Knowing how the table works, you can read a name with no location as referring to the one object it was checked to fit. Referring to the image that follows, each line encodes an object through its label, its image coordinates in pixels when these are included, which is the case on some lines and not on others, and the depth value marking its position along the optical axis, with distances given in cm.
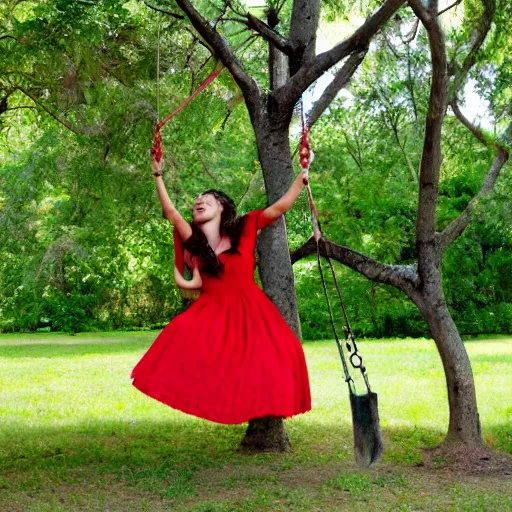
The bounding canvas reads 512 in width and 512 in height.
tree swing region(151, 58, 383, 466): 562
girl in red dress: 573
